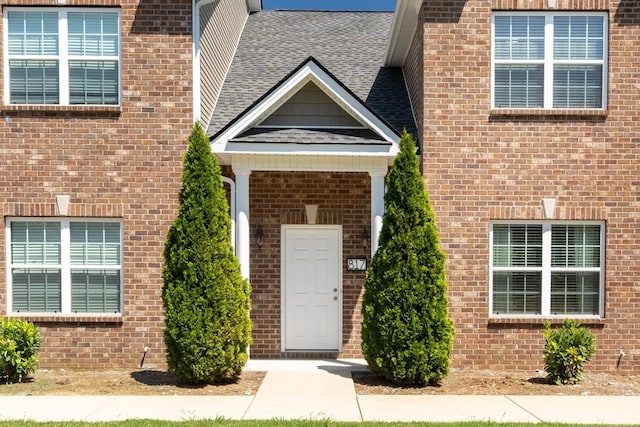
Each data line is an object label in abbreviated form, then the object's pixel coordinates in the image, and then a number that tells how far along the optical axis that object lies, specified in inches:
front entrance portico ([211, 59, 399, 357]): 435.2
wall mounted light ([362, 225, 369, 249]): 436.5
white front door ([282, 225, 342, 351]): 438.3
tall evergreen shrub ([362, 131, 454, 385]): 336.5
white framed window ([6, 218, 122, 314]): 389.7
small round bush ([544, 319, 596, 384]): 347.9
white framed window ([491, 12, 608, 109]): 390.9
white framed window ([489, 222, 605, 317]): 391.5
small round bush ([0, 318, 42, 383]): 340.8
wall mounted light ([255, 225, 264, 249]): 434.0
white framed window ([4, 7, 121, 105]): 388.2
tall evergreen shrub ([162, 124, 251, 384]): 333.1
